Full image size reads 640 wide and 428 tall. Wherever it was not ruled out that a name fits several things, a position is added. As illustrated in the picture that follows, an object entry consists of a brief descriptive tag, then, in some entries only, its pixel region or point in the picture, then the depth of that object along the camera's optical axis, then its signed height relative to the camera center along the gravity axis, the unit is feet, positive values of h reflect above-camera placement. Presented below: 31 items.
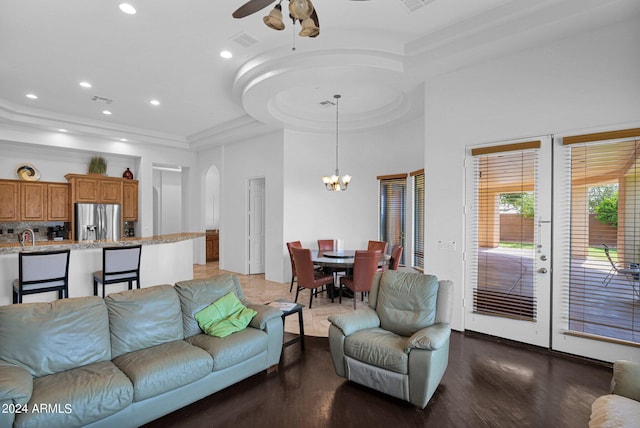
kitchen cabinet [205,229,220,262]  32.12 -3.35
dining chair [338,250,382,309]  16.11 -2.86
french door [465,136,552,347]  11.42 -1.05
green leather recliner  7.86 -3.46
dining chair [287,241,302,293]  18.76 -2.20
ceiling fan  6.48 +4.19
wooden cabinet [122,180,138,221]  25.91 +0.98
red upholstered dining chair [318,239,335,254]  22.15 -2.26
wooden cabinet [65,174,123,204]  23.49 +1.77
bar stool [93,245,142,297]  13.44 -2.35
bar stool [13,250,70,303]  11.46 -2.28
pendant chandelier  18.67 +1.79
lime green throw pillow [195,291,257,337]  9.31 -3.18
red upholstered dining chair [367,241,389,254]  20.53 -2.18
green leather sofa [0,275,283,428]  6.12 -3.49
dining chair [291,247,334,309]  16.49 -3.11
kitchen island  12.50 -2.37
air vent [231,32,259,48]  12.14 +6.70
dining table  16.63 -2.58
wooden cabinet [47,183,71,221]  22.81 +0.70
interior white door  25.13 -1.03
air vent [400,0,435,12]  10.26 +6.76
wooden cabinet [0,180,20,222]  20.94 +0.77
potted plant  25.03 +3.63
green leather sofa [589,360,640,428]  5.31 -3.43
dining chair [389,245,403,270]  18.45 -2.63
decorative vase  26.57 +3.08
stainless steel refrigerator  23.49 -0.71
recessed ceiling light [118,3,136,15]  10.28 +6.64
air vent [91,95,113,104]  18.17 +6.51
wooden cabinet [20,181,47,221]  21.74 +0.74
